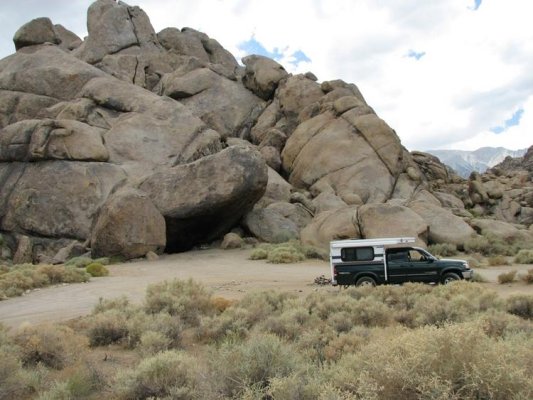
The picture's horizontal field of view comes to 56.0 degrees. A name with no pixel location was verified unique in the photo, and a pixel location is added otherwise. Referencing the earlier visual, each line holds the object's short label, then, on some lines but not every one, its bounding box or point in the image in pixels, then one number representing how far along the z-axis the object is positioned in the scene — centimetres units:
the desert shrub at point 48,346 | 950
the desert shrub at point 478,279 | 2130
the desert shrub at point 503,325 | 1027
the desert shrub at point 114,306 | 1380
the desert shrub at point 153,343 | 996
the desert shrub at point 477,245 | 3148
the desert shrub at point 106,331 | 1141
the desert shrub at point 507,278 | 2069
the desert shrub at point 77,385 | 723
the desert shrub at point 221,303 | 1491
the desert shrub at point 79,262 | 2722
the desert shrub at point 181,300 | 1373
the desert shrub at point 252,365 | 704
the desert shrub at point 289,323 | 1135
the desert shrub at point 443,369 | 564
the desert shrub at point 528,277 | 2041
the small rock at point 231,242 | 3422
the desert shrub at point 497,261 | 2795
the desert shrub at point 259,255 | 3028
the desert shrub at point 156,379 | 746
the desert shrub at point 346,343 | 914
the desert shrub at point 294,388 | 618
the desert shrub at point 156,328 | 1106
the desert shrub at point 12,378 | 766
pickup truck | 2012
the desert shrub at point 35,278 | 1920
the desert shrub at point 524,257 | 2797
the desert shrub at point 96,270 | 2436
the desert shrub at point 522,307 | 1348
